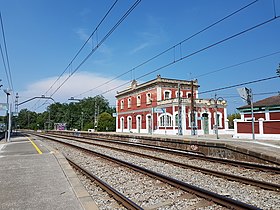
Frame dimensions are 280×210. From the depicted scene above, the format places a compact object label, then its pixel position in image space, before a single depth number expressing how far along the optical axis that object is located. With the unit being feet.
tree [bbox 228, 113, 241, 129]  260.79
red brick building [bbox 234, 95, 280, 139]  74.68
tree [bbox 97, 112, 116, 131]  214.90
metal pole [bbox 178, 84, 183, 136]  114.83
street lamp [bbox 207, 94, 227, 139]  138.51
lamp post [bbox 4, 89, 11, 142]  87.57
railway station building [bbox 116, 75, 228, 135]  127.65
